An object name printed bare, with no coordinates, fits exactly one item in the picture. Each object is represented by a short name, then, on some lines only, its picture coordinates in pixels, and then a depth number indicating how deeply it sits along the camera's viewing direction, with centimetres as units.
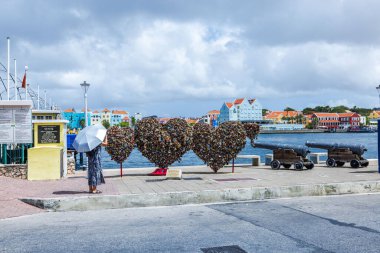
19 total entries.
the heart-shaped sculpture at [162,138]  1656
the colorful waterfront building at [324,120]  19700
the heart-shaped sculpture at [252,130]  2060
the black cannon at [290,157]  1927
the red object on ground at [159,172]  1705
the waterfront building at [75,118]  12541
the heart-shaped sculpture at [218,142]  1719
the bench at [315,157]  2342
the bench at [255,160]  2212
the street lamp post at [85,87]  1922
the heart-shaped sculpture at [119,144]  1608
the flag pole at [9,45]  3249
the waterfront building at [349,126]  19244
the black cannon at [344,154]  1998
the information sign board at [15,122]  1569
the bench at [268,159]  2205
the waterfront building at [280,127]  18048
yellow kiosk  1548
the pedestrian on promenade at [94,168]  1162
